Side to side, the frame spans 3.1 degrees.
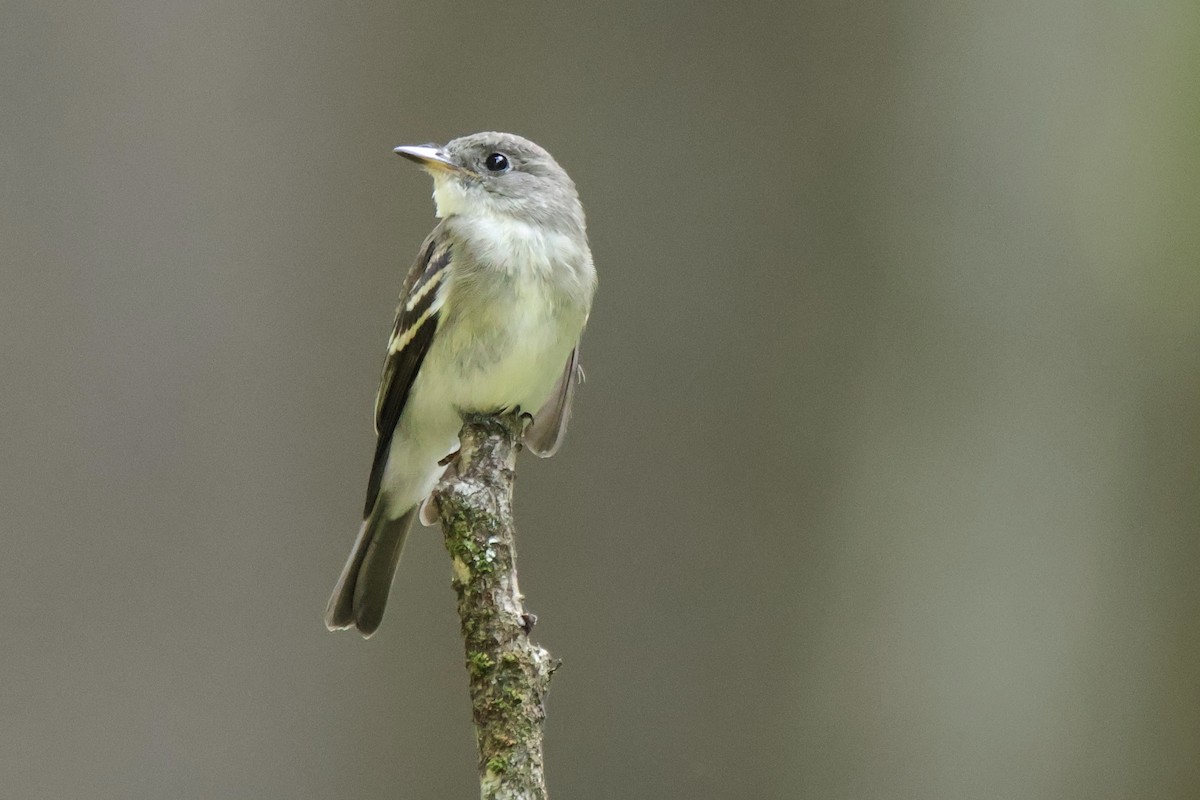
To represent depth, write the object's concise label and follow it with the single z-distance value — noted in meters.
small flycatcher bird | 5.53
